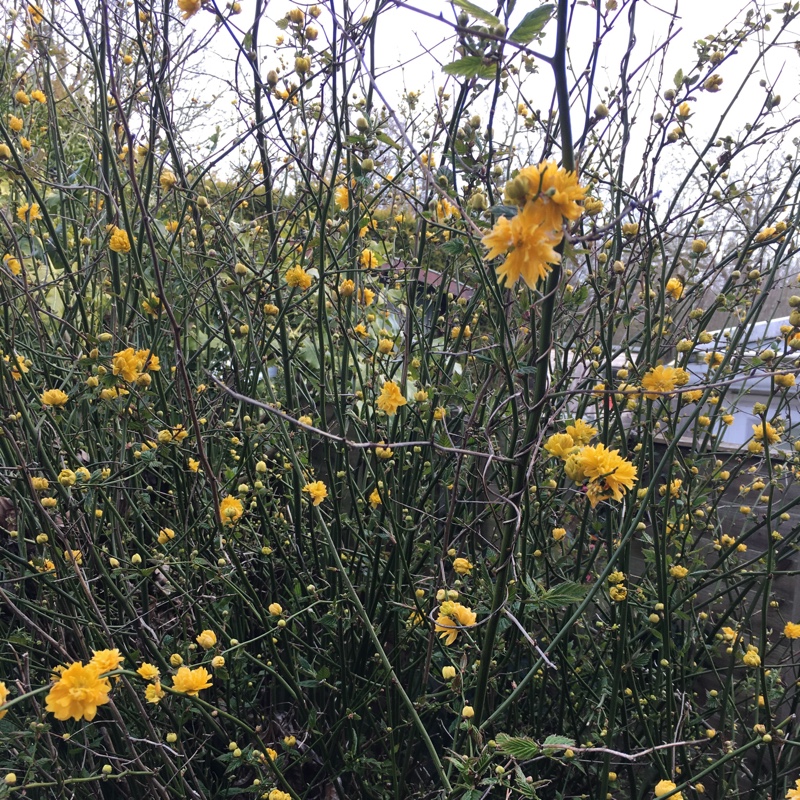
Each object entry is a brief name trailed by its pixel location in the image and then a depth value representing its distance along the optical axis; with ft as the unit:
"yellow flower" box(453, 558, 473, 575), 4.38
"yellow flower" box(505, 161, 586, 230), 2.41
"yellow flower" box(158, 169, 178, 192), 5.42
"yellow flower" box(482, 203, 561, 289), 2.45
